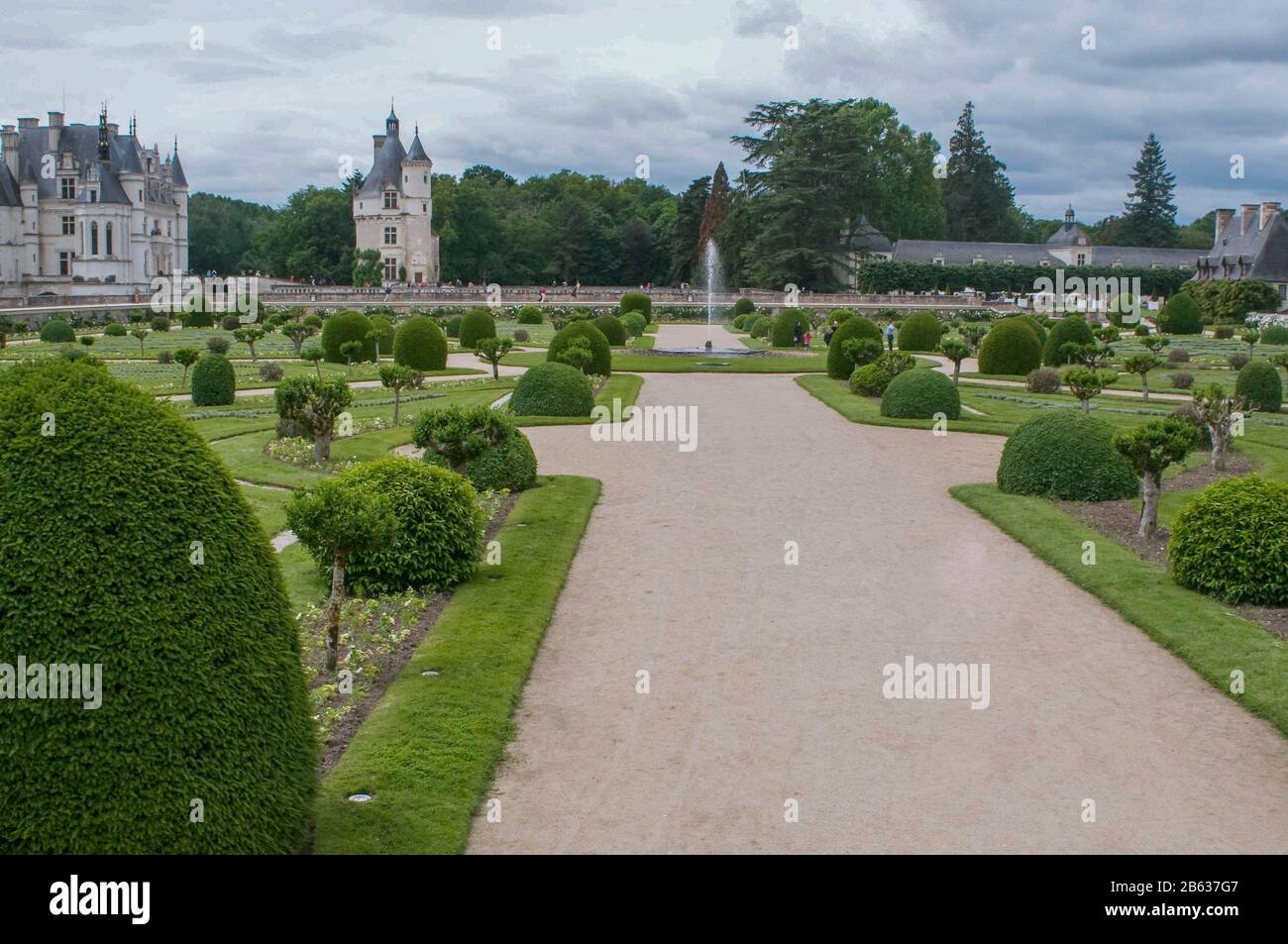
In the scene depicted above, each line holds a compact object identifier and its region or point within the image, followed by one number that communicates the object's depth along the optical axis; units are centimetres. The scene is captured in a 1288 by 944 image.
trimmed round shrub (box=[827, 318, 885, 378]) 3191
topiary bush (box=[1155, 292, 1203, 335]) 5644
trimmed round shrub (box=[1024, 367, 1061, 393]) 2939
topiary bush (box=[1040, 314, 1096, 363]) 3491
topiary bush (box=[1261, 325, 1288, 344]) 5009
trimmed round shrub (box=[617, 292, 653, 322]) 6109
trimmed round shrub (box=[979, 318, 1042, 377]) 3403
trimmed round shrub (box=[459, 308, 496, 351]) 4175
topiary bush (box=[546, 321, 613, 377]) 3008
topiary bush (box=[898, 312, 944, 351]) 4325
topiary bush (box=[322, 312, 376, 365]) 3609
